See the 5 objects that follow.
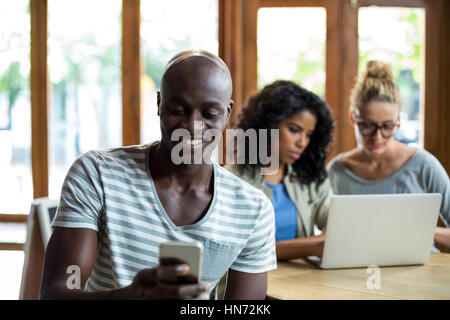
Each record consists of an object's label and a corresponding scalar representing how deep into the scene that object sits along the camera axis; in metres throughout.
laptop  1.89
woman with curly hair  2.47
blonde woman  2.60
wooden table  1.72
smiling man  1.18
